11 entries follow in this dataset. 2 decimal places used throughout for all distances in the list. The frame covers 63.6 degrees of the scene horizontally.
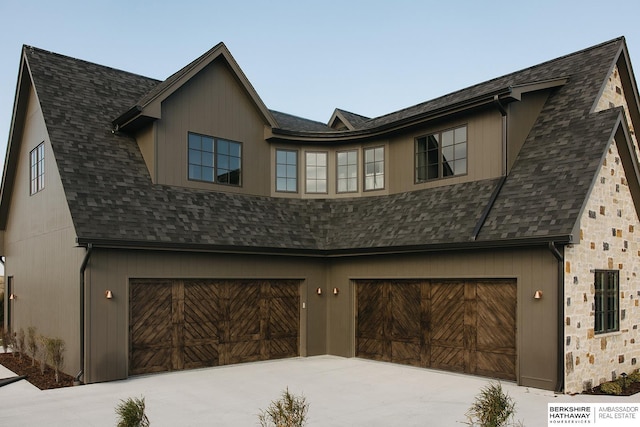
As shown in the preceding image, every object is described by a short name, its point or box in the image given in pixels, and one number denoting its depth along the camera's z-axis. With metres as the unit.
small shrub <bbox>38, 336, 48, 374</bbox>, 10.88
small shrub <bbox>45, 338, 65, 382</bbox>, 10.09
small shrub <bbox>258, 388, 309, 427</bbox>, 5.71
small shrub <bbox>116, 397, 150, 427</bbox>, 5.41
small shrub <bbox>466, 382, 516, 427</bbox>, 5.88
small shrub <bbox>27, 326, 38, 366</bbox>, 11.62
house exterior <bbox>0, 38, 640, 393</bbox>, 9.90
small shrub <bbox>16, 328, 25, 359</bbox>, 12.78
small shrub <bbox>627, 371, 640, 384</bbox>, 10.14
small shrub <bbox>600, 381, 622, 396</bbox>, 9.34
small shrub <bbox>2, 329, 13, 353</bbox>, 14.41
